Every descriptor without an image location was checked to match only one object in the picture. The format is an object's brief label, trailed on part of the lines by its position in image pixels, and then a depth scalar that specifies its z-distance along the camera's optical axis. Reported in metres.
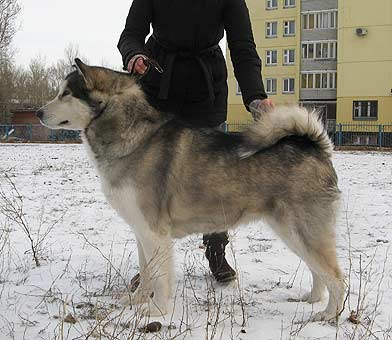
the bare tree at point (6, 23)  33.88
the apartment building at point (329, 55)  35.59
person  4.11
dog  3.38
